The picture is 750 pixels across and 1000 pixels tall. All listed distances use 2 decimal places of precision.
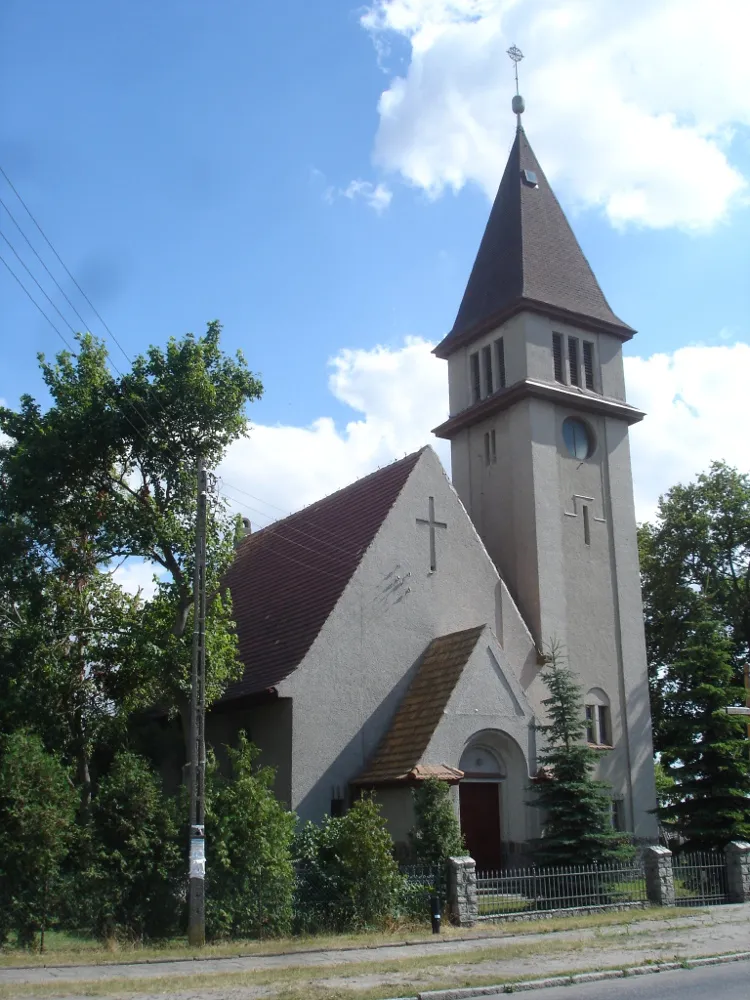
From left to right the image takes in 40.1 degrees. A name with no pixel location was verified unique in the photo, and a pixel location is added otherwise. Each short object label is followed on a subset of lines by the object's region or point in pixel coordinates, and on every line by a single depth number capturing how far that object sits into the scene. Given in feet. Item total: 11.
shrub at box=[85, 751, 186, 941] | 56.85
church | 75.20
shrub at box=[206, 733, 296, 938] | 58.13
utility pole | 54.60
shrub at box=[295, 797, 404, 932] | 60.08
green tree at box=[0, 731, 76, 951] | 54.75
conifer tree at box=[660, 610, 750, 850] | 79.10
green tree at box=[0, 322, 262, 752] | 69.67
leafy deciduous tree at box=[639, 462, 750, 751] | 122.72
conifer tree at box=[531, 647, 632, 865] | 69.87
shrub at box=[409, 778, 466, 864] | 65.98
